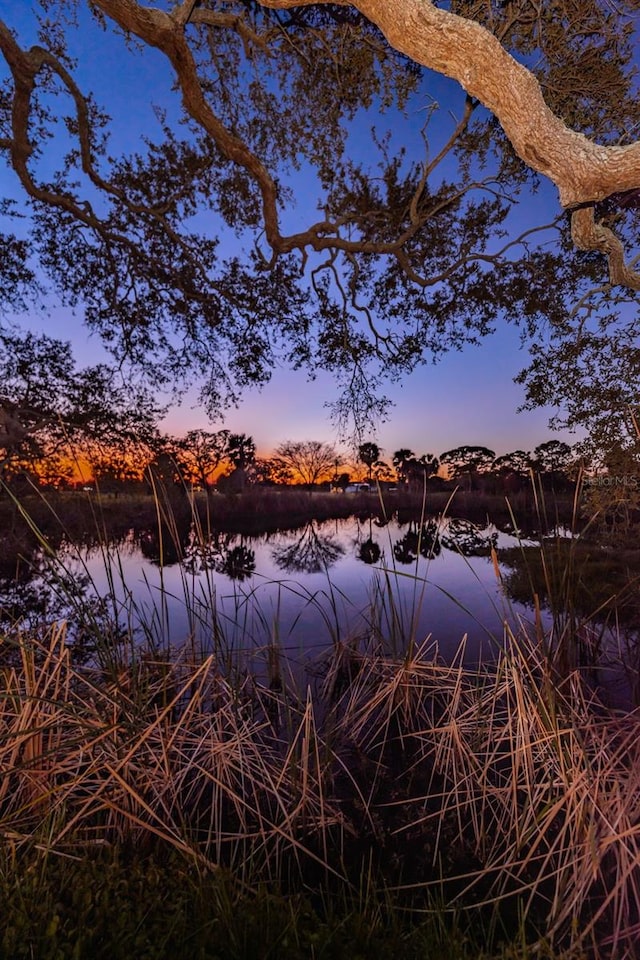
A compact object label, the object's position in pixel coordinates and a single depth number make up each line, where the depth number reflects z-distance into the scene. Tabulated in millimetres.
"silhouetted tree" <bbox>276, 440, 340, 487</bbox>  33656
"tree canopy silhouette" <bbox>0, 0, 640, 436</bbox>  3422
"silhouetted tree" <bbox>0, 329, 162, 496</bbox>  6055
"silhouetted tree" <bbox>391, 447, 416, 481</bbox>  46094
